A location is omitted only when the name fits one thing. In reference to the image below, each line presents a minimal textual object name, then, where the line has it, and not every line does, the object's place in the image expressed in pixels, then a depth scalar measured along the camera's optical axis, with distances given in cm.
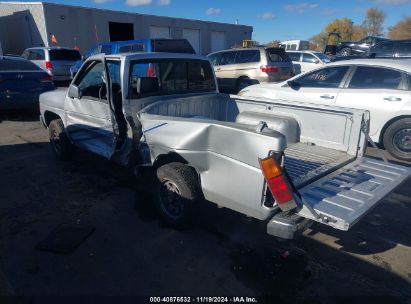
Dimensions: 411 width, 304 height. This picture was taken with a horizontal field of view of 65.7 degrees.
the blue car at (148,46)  1030
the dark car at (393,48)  1033
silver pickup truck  249
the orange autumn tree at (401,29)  4766
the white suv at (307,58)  1485
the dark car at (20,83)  810
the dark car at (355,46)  1587
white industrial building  2083
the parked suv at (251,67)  1030
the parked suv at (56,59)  1338
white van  2898
